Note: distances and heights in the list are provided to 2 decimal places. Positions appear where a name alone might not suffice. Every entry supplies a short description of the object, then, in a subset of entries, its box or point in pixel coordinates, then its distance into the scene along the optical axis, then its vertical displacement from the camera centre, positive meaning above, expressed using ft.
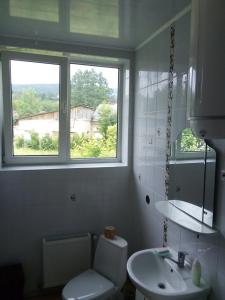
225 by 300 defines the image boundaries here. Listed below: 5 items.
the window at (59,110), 7.73 +0.58
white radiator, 7.39 -3.86
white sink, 4.17 -2.77
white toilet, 6.14 -3.95
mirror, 4.36 -0.89
